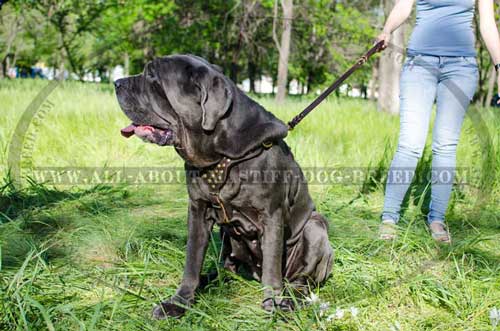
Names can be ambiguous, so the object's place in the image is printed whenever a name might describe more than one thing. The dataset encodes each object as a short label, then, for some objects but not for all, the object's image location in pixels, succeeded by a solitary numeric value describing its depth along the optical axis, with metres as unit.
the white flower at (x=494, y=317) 1.94
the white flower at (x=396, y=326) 1.97
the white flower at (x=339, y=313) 2.00
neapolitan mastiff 2.08
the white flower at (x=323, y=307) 2.06
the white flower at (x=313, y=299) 2.11
